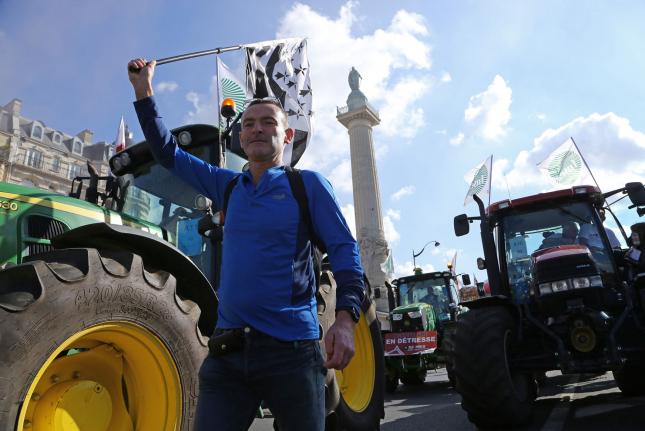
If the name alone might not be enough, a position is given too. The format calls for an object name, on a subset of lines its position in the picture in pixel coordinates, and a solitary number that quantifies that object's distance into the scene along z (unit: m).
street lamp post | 36.39
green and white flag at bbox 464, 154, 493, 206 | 9.37
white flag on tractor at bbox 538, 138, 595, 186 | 8.73
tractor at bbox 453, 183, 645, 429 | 4.28
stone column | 42.53
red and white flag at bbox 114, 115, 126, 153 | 7.46
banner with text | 8.83
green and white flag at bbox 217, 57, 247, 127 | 6.48
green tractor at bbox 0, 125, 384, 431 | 2.09
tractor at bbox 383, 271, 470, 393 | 8.88
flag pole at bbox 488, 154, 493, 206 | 9.26
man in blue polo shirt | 1.52
